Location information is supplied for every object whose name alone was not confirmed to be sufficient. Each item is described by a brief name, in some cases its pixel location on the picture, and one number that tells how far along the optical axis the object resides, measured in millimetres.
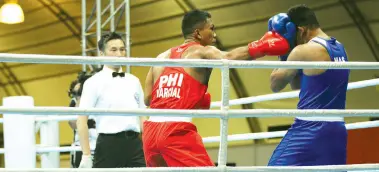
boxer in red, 5299
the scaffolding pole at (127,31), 12705
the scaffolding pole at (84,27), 13100
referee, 6618
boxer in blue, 4961
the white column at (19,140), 7459
